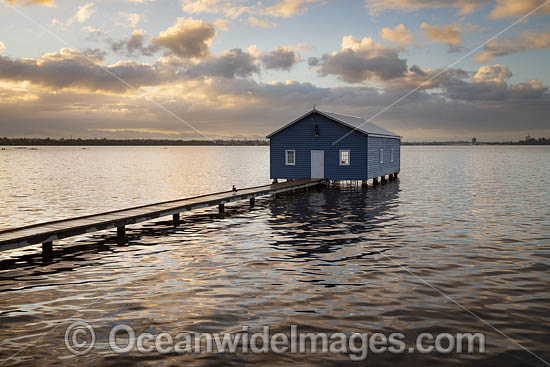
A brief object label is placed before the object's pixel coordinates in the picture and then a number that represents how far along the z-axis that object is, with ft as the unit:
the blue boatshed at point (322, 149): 120.98
